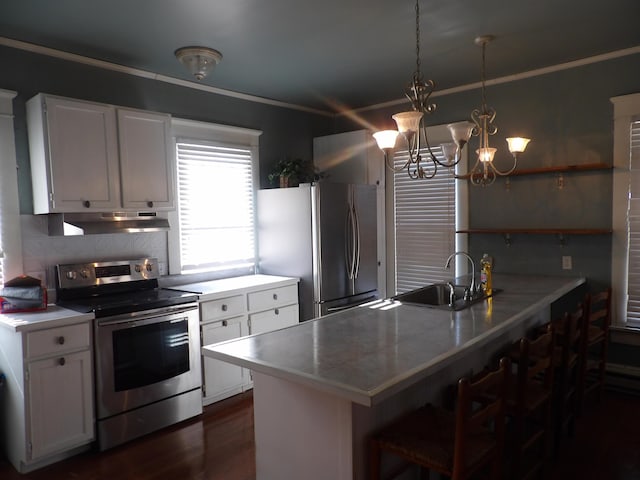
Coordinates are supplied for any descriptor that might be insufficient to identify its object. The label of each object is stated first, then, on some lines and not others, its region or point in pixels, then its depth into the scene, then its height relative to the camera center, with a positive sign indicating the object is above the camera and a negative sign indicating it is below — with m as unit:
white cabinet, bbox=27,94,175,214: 2.86 +0.44
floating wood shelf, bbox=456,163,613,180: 3.44 +0.33
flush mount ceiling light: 3.08 +1.11
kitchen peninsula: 1.66 -0.56
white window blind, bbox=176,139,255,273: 3.85 +0.13
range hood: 2.98 +0.00
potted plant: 4.27 +0.43
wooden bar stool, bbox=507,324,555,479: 2.08 -0.91
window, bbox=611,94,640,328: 3.42 -0.02
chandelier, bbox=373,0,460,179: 2.21 +0.45
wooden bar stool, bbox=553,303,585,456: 2.59 -0.97
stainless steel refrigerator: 3.91 -0.20
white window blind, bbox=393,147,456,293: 4.32 -0.10
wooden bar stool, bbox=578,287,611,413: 2.93 -0.90
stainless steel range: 2.83 -0.81
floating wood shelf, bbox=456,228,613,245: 3.47 -0.15
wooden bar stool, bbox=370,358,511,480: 1.58 -0.85
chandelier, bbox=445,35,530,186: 2.40 +0.42
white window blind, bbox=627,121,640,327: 3.41 -0.15
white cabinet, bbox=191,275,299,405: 3.41 -0.75
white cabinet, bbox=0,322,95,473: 2.53 -0.96
